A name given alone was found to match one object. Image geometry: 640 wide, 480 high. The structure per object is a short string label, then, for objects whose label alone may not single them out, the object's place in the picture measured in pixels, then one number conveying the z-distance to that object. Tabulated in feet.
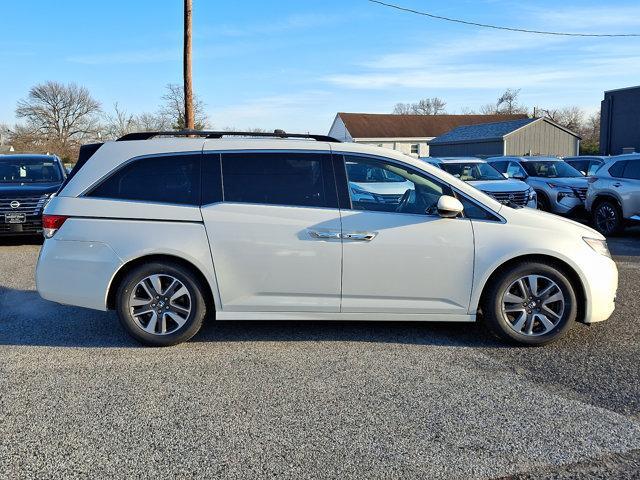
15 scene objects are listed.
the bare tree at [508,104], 315.17
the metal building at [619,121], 121.80
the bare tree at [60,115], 223.30
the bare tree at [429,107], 346.13
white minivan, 16.38
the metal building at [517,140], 139.44
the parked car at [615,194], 37.65
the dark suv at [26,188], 34.65
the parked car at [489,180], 41.16
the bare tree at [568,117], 305.14
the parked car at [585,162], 64.95
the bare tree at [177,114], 122.87
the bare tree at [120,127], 196.24
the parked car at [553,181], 46.06
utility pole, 54.29
